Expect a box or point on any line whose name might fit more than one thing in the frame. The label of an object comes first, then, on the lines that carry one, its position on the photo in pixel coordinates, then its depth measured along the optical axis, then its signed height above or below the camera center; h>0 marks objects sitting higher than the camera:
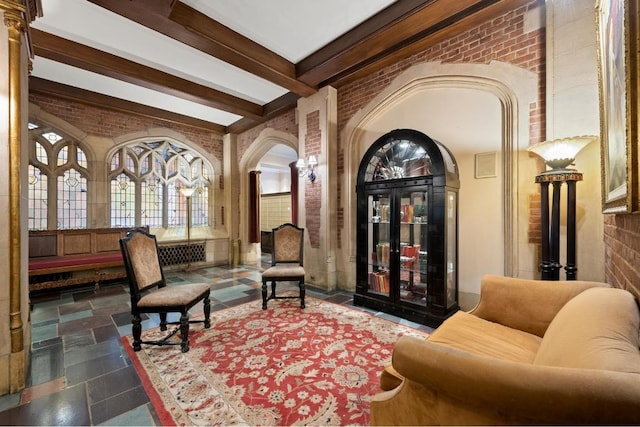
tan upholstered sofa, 0.75 -0.57
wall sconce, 4.64 +0.88
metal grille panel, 6.05 -0.95
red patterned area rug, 1.73 -1.33
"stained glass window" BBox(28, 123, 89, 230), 4.77 +0.69
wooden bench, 4.23 -0.76
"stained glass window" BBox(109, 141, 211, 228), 5.77 +0.80
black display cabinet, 2.98 -0.18
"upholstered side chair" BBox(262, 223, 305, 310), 4.20 -0.52
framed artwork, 1.10 +0.58
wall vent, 3.02 +0.59
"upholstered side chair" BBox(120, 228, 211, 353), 2.49 -0.80
